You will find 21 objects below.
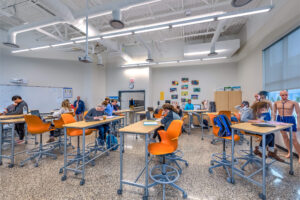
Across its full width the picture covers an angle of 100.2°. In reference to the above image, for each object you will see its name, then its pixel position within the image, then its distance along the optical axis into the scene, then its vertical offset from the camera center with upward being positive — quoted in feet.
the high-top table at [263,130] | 5.71 -1.49
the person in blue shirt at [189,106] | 20.56 -1.17
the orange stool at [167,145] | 6.25 -2.58
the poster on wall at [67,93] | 22.48 +0.97
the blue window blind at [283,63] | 10.01 +3.31
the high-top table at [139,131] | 5.80 -1.59
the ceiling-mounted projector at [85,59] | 12.03 +3.80
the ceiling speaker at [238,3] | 6.78 +5.34
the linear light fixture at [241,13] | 9.25 +6.52
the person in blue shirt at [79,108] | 22.01 -1.69
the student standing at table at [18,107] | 12.15 -0.89
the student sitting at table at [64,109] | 10.80 -0.99
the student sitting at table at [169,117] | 7.74 -1.13
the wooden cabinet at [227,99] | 19.26 +0.01
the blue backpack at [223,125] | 7.69 -1.62
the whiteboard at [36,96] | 17.57 +0.36
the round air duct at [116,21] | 8.59 +5.29
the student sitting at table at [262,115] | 7.80 -1.09
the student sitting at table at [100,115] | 10.07 -1.37
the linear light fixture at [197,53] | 18.13 +6.76
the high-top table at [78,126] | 6.93 -1.59
